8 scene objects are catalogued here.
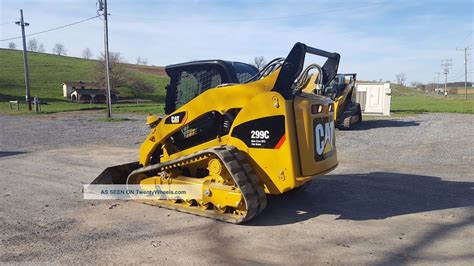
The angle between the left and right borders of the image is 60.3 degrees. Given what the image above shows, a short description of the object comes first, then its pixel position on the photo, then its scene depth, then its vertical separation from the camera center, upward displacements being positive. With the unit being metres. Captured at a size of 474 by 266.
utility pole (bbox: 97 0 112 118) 22.86 +3.03
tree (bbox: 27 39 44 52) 106.03 +10.22
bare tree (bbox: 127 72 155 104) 58.54 -0.10
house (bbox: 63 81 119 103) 48.88 -0.92
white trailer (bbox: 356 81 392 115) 24.25 -0.76
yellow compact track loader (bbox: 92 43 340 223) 4.84 -0.65
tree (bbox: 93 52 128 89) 55.78 +1.62
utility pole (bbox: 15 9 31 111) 33.06 +3.81
